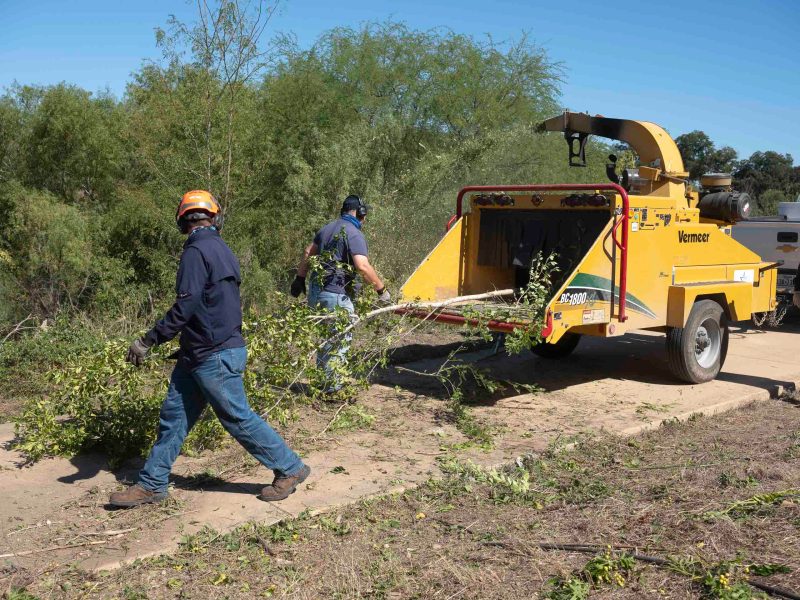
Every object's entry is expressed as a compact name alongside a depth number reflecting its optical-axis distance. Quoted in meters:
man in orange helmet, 4.88
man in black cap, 7.25
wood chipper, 7.46
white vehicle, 12.63
